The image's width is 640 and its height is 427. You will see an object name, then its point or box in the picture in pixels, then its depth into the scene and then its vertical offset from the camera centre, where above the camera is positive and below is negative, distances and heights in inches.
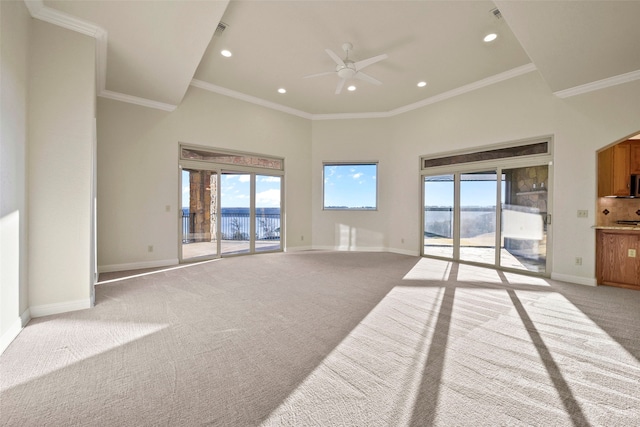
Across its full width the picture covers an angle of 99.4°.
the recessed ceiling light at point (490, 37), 152.7 +100.2
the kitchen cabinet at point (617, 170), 187.9 +31.3
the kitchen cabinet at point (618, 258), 153.9 -26.1
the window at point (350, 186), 287.3 +28.2
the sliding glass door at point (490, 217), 188.2 -3.0
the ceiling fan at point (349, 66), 157.3 +88.8
